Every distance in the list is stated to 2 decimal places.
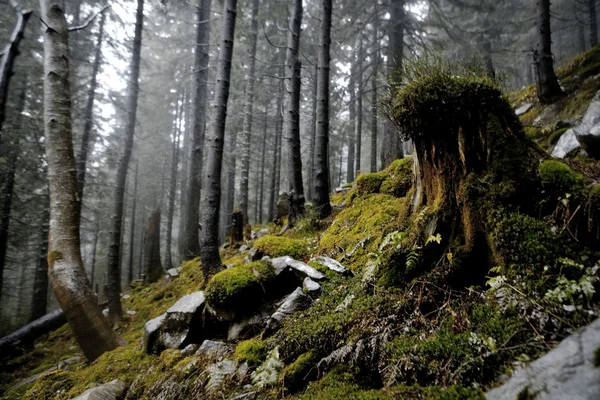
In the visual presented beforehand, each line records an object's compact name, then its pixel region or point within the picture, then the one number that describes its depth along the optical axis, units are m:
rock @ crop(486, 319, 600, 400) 0.99
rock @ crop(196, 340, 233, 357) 2.98
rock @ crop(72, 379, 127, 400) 2.69
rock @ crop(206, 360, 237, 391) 2.38
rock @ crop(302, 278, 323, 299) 3.10
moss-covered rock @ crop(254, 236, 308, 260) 4.44
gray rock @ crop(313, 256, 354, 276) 3.31
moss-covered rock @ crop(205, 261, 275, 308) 3.40
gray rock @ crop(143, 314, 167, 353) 3.74
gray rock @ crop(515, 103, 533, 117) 7.37
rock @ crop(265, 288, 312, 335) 2.92
